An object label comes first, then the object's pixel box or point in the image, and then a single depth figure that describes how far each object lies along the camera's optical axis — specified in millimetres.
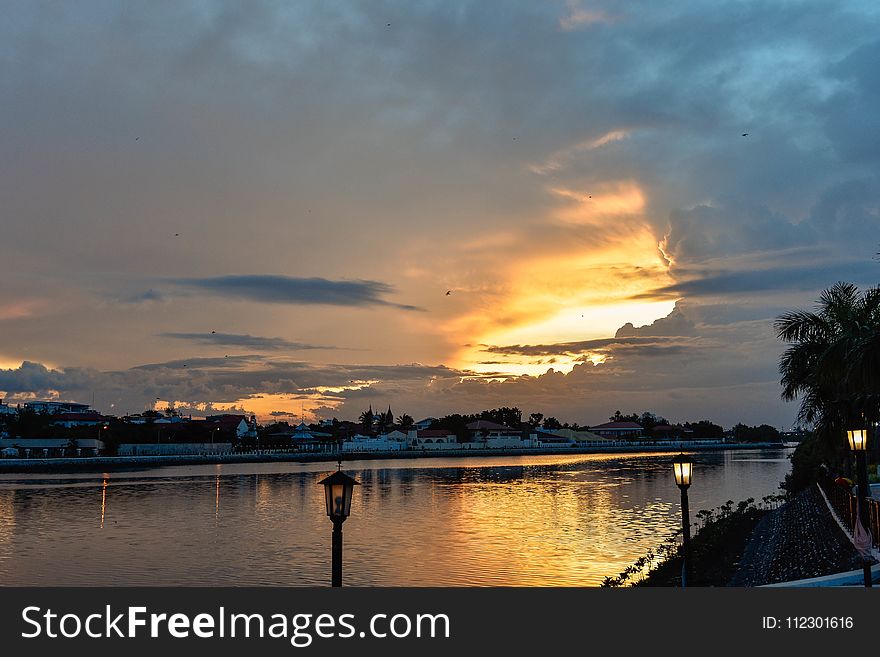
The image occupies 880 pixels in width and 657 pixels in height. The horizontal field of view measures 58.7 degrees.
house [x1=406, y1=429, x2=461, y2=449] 184500
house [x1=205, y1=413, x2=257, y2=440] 177125
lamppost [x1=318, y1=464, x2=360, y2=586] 12750
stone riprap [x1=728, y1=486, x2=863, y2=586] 22719
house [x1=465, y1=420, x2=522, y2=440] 195750
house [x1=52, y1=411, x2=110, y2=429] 160500
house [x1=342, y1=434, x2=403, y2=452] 172325
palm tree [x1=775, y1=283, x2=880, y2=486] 15172
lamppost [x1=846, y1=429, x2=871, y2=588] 20031
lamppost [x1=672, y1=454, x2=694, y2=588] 17000
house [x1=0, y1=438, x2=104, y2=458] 128000
